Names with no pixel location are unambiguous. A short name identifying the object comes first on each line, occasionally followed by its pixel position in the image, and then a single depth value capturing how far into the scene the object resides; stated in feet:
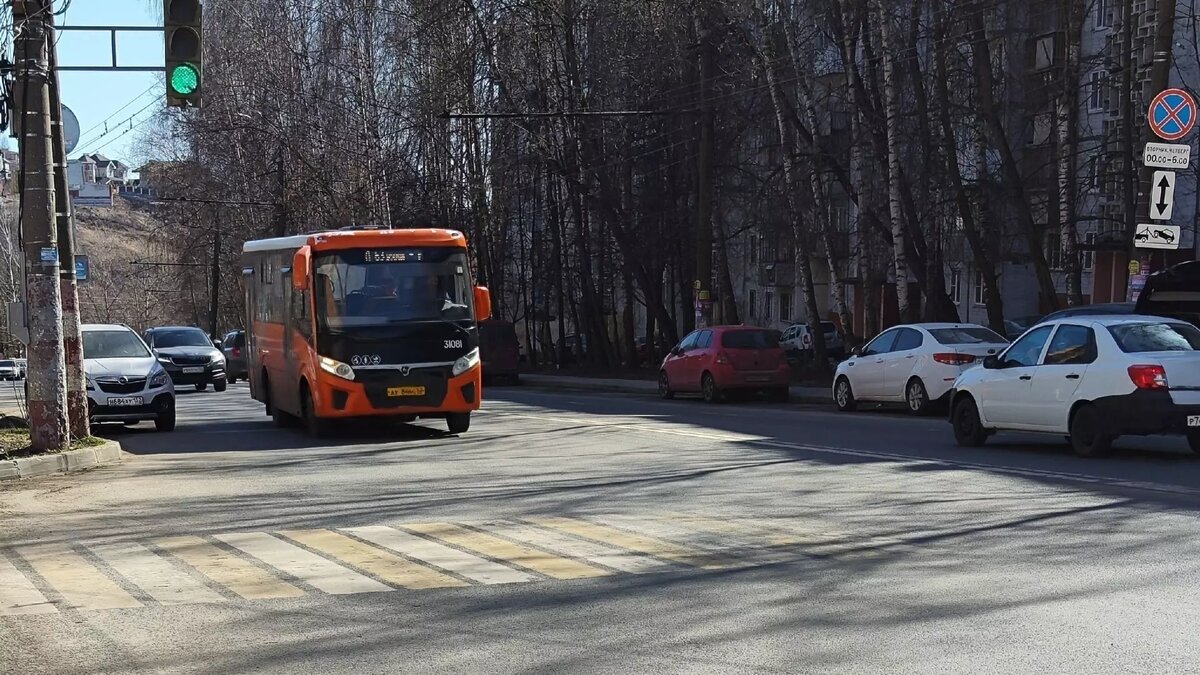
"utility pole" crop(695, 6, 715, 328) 122.83
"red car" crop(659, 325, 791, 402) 101.71
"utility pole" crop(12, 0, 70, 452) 54.75
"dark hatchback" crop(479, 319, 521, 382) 147.64
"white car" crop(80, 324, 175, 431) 72.54
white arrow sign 66.85
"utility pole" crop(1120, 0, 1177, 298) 70.33
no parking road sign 67.46
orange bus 65.26
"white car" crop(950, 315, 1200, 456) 48.52
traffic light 51.88
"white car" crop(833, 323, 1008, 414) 78.69
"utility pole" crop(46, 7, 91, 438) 58.23
